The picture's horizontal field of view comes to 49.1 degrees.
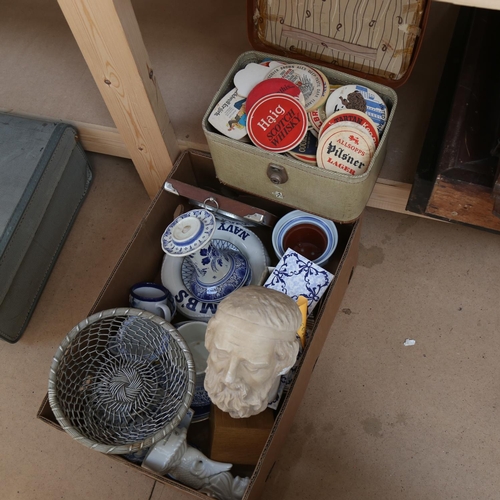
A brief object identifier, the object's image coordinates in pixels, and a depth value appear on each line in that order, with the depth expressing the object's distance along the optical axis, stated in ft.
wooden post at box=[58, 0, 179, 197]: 2.61
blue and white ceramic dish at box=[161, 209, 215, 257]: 3.09
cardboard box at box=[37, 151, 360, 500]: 2.83
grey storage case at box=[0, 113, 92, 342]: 3.53
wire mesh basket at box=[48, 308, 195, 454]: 2.77
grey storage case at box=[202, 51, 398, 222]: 2.77
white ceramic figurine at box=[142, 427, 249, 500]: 2.95
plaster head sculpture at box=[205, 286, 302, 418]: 2.22
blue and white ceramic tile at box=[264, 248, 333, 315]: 3.10
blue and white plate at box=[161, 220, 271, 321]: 3.47
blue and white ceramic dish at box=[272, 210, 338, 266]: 3.34
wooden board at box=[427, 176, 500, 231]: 2.80
